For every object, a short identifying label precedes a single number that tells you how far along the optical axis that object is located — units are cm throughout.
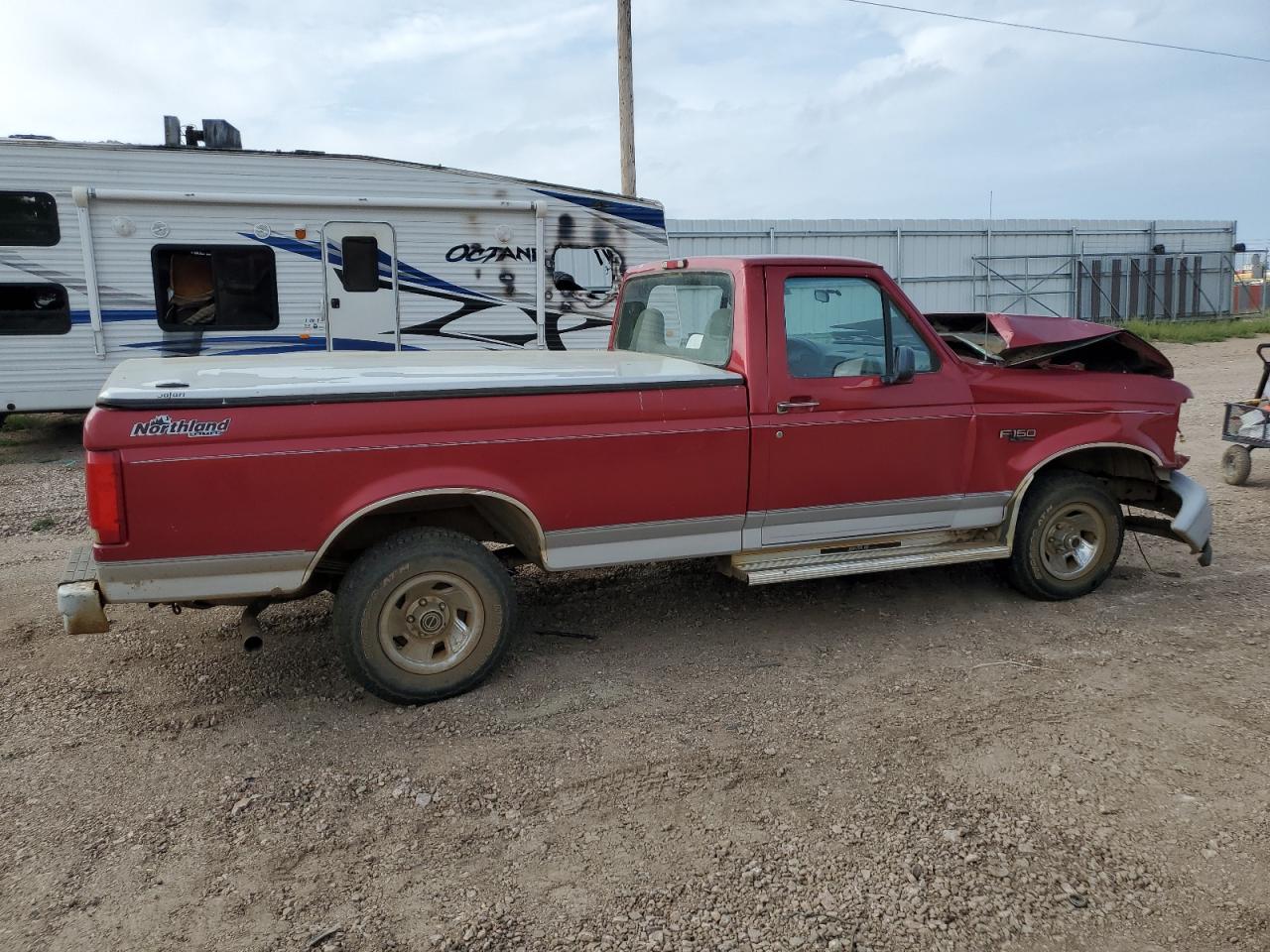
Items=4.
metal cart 838
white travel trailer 977
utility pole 1580
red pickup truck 392
